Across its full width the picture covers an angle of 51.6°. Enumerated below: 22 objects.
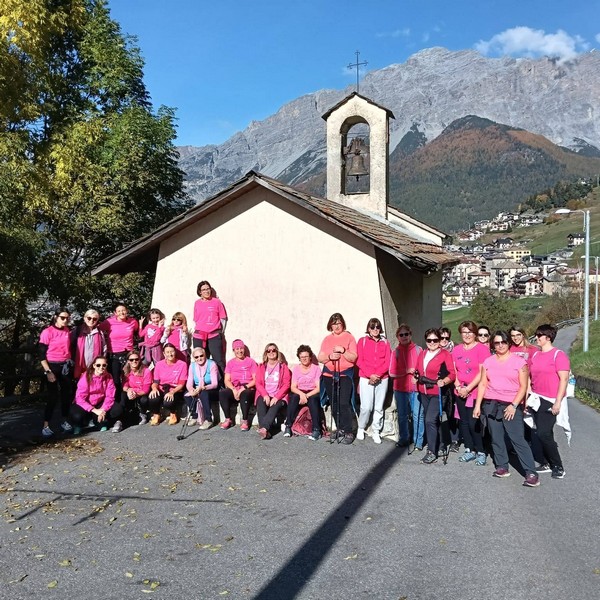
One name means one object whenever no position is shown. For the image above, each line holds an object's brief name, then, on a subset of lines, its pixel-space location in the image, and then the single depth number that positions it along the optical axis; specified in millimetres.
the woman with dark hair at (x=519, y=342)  7817
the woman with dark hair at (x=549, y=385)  6867
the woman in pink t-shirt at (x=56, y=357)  9031
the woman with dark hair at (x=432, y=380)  7691
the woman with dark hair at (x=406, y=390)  8289
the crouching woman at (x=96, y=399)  9062
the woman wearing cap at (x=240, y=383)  9383
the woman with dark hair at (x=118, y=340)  9805
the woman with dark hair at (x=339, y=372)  8680
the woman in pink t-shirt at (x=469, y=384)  7770
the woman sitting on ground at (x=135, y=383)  9414
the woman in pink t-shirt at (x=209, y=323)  9906
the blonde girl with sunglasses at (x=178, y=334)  9969
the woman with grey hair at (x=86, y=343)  9281
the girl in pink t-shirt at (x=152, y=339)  9961
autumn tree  12258
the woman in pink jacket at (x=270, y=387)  8883
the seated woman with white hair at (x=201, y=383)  9445
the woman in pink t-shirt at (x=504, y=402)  6832
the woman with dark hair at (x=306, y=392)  8852
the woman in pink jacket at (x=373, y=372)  8445
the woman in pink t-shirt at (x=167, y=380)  9516
